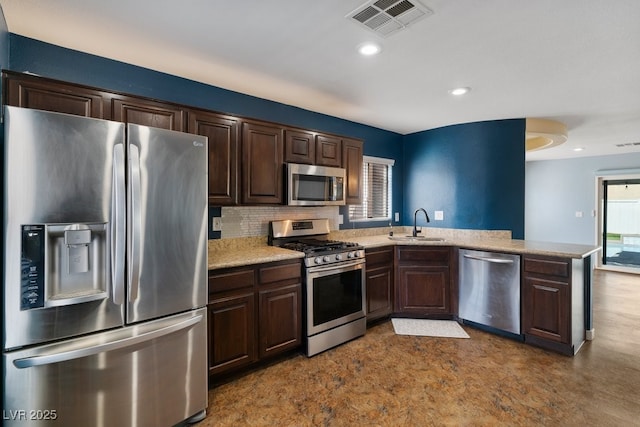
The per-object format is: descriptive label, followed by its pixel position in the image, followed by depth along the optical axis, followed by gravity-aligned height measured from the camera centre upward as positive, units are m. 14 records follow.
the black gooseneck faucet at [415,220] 4.12 -0.10
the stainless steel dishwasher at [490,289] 3.05 -0.81
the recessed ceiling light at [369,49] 2.13 +1.19
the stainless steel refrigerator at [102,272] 1.37 -0.31
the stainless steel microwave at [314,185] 2.98 +0.30
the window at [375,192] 4.21 +0.31
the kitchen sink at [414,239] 3.72 -0.32
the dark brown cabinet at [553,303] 2.73 -0.85
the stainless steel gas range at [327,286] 2.72 -0.69
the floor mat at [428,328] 3.23 -1.28
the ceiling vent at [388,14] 1.68 +1.17
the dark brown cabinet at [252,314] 2.21 -0.80
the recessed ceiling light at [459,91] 2.90 +1.20
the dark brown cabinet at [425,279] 3.55 -0.78
